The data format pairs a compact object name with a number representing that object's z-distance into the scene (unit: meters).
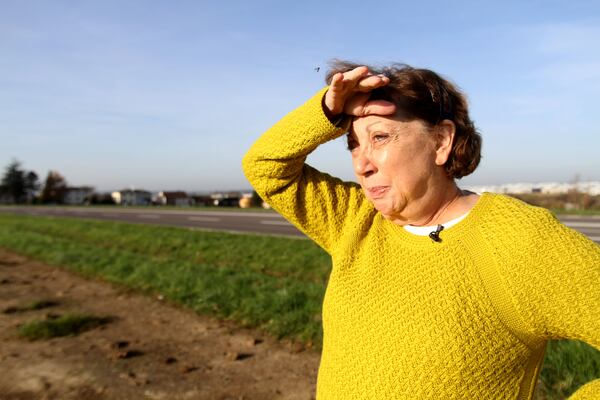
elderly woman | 1.20
